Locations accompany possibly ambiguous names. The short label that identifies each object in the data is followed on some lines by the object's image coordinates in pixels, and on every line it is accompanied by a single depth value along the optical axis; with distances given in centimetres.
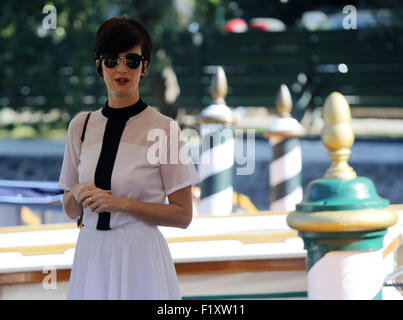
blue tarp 955
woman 504
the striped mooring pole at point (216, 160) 1120
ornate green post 523
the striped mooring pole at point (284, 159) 1141
